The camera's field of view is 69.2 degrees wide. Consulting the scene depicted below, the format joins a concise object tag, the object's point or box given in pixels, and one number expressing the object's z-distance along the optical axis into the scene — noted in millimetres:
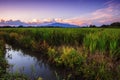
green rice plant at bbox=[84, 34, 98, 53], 4582
